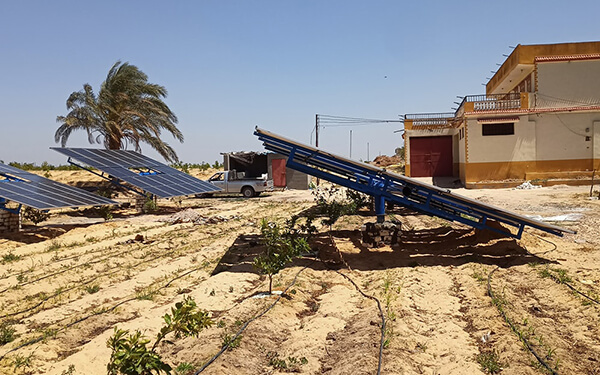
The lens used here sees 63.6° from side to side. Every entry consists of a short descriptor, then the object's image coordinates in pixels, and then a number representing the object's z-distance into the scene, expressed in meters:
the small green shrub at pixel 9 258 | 10.39
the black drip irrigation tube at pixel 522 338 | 4.70
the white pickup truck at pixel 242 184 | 29.44
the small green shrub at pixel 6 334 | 5.77
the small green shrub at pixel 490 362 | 4.82
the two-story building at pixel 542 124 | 27.86
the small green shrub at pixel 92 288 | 7.99
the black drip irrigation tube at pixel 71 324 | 5.38
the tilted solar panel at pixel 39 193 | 13.08
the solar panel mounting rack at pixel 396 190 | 10.17
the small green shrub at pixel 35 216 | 15.82
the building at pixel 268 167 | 35.31
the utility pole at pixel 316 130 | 40.54
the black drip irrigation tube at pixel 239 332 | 4.88
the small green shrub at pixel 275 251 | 7.82
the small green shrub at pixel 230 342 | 5.39
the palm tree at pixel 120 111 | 27.48
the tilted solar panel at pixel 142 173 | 19.14
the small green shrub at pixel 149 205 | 19.92
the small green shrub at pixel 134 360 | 3.88
